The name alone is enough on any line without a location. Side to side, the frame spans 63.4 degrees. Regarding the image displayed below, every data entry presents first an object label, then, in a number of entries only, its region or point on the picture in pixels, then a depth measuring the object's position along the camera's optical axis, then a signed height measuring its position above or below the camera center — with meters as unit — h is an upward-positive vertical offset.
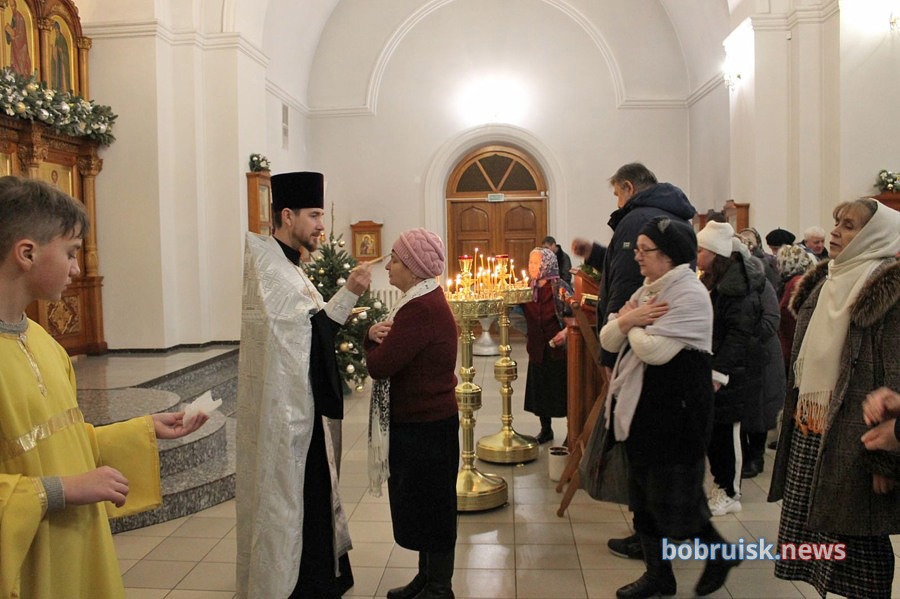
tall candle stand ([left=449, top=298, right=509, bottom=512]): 4.80 -1.02
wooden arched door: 14.27 +1.48
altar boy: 1.62 -0.37
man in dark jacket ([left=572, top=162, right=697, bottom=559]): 3.95 +0.28
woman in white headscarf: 2.70 -0.57
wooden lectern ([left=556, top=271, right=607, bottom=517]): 4.86 -0.68
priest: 2.87 -0.51
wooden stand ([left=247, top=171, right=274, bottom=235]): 10.07 +1.15
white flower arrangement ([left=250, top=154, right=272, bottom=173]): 10.14 +1.68
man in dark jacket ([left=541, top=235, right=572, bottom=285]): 10.59 +0.30
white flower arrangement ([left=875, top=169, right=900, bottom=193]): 8.64 +1.06
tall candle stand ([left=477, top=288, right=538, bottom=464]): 5.75 -1.34
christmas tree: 7.68 -0.20
